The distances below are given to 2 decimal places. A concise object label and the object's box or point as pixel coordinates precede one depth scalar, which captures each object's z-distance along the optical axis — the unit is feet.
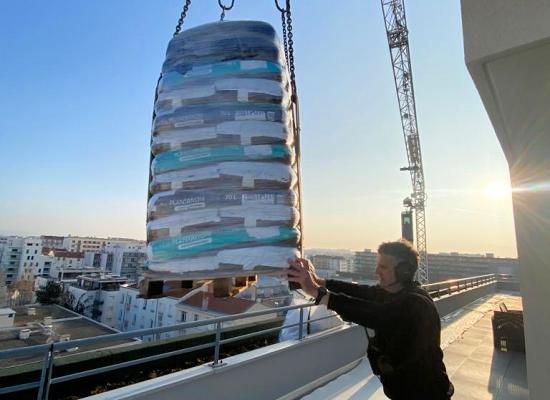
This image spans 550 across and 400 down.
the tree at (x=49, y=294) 136.15
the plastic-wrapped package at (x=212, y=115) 6.95
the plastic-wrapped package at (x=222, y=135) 6.91
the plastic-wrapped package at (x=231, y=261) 6.50
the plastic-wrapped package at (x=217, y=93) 7.02
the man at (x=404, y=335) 5.26
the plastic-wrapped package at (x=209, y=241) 6.55
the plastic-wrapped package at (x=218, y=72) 7.07
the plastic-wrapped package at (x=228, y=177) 6.81
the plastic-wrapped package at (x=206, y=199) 6.74
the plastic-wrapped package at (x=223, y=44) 7.21
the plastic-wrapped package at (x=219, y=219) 6.68
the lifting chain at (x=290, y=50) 9.55
